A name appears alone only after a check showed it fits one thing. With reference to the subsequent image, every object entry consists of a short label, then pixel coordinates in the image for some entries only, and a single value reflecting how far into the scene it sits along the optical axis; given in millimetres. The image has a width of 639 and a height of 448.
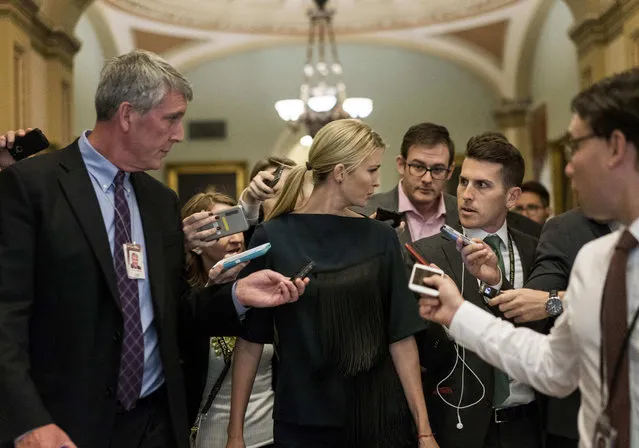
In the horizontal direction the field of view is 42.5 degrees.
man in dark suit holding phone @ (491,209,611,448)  2949
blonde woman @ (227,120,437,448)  2631
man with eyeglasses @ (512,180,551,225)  6184
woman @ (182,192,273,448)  3137
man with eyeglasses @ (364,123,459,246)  3812
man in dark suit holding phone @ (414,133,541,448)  2932
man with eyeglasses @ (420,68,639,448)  1706
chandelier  11039
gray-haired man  2152
